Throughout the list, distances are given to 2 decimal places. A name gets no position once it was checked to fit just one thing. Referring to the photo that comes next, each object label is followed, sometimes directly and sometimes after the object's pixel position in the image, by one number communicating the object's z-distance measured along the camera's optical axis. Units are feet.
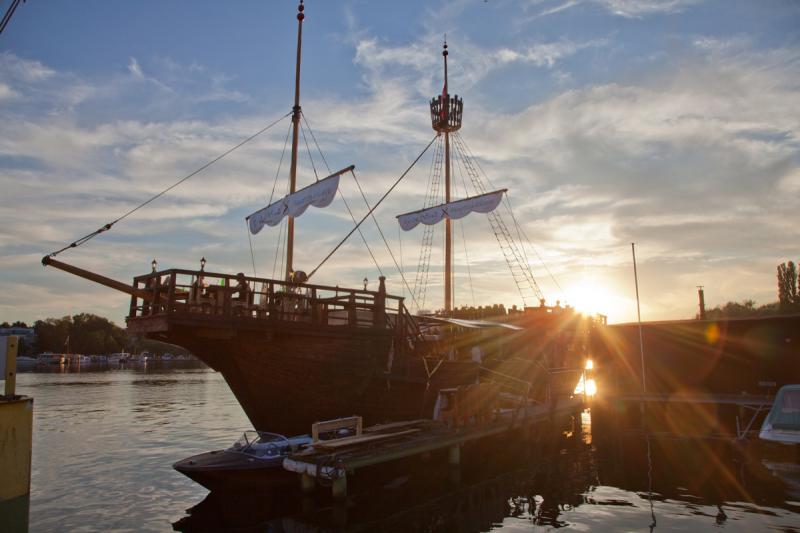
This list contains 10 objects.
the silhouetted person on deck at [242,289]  45.35
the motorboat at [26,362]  356.32
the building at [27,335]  424.05
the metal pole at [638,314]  78.90
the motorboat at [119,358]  419.13
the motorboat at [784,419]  46.85
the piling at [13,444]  31.37
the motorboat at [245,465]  41.01
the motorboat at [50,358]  363.35
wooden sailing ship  44.04
